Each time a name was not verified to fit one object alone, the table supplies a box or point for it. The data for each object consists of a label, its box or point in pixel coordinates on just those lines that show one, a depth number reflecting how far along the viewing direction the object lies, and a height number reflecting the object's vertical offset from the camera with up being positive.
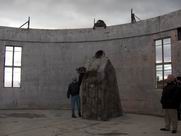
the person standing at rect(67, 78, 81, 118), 7.66 -0.61
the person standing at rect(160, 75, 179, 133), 5.20 -0.66
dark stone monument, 6.97 -0.56
